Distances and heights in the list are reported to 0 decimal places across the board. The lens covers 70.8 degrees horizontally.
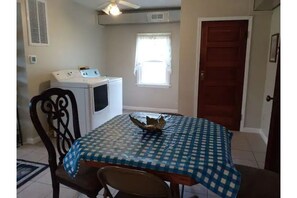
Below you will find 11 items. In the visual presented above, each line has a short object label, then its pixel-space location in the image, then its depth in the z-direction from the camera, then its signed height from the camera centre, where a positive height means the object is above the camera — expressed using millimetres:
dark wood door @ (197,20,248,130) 3447 -22
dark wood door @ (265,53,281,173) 1854 -615
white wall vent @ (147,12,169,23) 4398 +1095
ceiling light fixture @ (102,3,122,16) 2658 +764
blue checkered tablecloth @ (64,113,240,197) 1131 -516
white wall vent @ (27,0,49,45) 2982 +666
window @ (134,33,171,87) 4746 +224
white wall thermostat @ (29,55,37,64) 3009 +121
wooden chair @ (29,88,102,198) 1519 -663
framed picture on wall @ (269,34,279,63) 2965 +333
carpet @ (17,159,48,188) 2285 -1198
